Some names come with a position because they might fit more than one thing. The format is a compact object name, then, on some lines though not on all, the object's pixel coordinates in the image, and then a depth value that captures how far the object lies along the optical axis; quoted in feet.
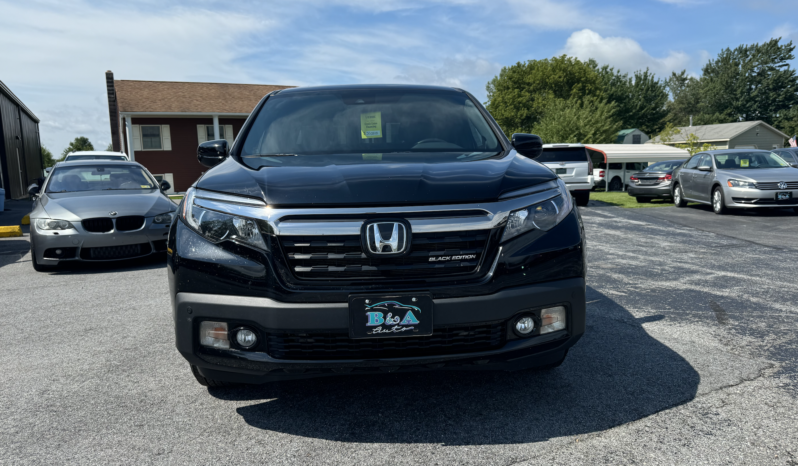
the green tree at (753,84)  247.91
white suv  52.34
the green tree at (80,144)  368.89
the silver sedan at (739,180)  40.78
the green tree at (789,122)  229.66
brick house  107.34
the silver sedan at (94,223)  23.40
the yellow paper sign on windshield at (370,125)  12.00
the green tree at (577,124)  157.17
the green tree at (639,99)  223.10
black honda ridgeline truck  7.92
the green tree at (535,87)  194.49
